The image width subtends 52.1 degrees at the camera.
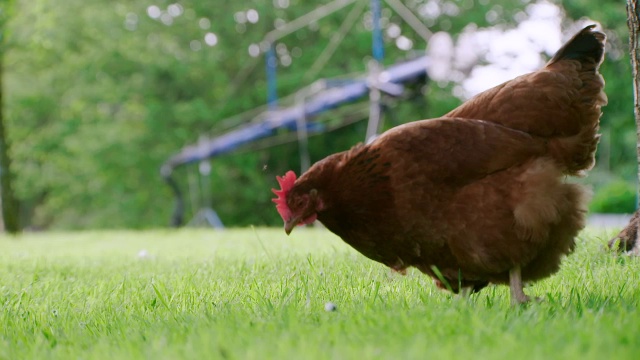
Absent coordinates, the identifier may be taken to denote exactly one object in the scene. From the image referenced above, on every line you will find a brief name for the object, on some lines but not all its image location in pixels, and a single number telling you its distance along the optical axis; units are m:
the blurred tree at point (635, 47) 3.47
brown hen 2.64
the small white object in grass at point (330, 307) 2.50
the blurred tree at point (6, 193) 15.16
